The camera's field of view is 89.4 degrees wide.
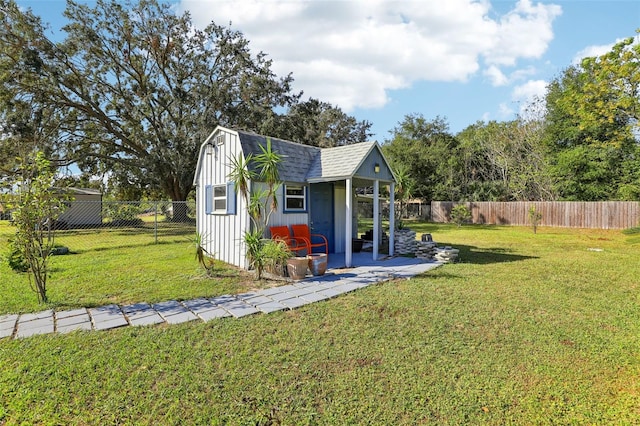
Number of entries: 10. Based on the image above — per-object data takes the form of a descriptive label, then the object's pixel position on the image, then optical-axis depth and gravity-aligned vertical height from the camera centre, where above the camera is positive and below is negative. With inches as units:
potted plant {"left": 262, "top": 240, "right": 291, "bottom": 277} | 246.7 -37.3
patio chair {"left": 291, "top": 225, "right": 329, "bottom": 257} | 312.9 -24.8
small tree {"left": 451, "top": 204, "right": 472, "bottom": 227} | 835.9 -23.3
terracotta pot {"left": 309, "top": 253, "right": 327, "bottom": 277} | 264.8 -47.8
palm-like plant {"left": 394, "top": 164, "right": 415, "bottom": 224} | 530.9 +43.2
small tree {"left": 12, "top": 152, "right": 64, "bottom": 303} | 172.2 -0.8
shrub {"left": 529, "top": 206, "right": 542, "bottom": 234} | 656.4 -24.5
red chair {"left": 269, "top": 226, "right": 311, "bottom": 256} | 288.2 -29.2
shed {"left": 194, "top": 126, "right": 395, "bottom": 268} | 297.3 +22.2
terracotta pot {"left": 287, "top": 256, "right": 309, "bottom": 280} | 252.7 -47.1
